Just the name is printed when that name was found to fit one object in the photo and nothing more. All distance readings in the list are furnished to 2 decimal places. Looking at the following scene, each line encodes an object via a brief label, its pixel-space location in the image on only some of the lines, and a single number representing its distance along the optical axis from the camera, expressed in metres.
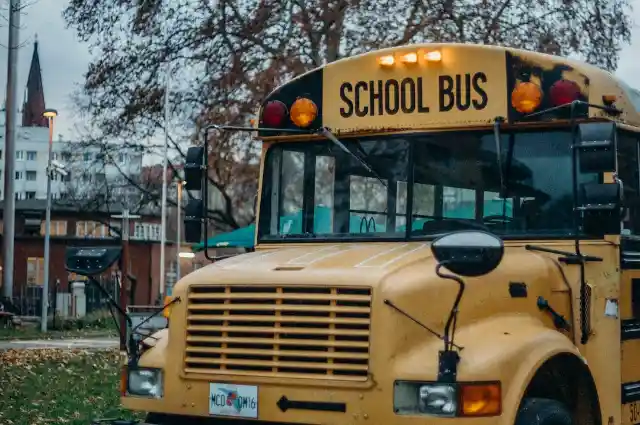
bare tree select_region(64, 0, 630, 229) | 19.02
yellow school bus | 5.53
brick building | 51.00
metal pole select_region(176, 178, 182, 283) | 38.05
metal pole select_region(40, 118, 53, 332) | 27.16
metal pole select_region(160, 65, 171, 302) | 21.08
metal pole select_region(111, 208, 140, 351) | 10.05
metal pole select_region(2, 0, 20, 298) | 27.73
